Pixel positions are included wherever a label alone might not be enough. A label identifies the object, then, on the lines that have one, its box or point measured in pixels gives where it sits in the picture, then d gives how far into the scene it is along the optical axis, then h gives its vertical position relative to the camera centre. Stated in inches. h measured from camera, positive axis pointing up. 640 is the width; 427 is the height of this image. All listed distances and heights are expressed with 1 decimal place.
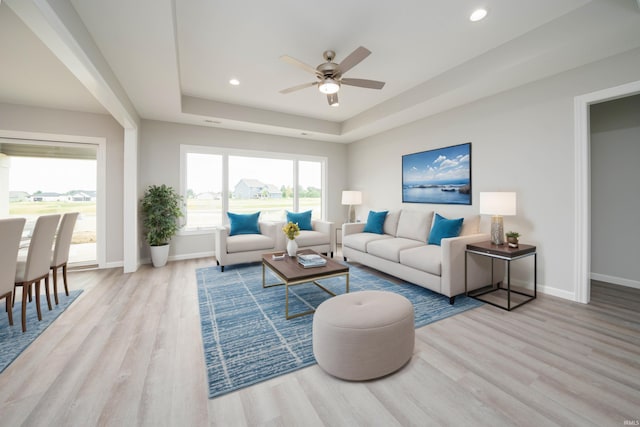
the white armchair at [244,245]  163.3 -20.2
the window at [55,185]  160.4 +17.8
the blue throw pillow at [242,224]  183.6 -7.4
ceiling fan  100.0 +56.1
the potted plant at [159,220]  171.2 -4.4
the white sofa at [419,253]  113.3 -19.9
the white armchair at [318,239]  184.5 -18.1
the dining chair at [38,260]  94.1 -17.4
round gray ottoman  64.4 -31.5
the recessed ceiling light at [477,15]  90.3 +69.5
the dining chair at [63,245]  114.1 -14.1
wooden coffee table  101.3 -23.5
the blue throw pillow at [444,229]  135.0 -7.9
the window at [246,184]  199.8 +24.6
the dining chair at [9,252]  81.0 -12.4
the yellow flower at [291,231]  132.1 -8.8
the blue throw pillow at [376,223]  182.5 -6.5
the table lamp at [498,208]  116.1 +2.7
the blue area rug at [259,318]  71.3 -39.6
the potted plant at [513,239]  114.5 -10.9
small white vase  129.3 -16.8
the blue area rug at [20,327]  77.9 -39.8
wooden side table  106.2 -16.9
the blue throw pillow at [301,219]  202.5 -4.2
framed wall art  153.9 +24.4
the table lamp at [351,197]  224.1 +14.1
